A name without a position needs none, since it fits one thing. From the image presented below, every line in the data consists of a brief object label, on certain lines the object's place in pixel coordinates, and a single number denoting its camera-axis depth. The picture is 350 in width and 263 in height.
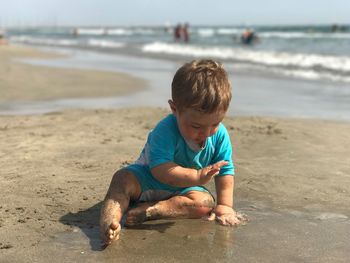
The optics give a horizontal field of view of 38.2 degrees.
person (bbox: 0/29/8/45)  28.10
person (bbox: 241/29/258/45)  28.08
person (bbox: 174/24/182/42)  34.03
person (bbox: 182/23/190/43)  33.71
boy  2.51
